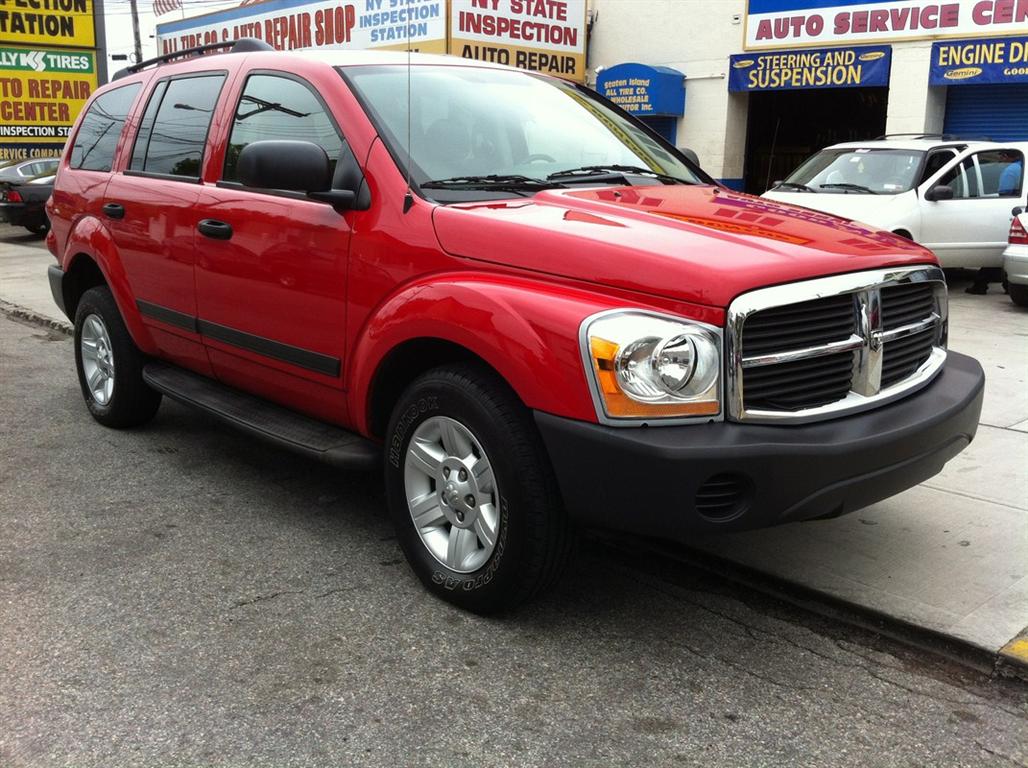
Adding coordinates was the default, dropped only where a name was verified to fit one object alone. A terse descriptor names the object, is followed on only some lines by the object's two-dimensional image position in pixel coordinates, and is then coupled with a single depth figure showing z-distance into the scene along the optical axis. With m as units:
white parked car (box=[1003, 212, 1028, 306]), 10.15
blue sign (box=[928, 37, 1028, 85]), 14.38
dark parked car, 18.95
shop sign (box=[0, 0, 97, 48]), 22.02
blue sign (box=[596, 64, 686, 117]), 18.25
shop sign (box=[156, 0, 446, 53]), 17.97
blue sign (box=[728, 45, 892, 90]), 15.88
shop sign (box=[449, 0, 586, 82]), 17.98
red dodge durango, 3.01
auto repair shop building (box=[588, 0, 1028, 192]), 15.02
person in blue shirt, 11.94
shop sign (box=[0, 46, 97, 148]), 22.39
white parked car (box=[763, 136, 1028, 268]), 11.12
